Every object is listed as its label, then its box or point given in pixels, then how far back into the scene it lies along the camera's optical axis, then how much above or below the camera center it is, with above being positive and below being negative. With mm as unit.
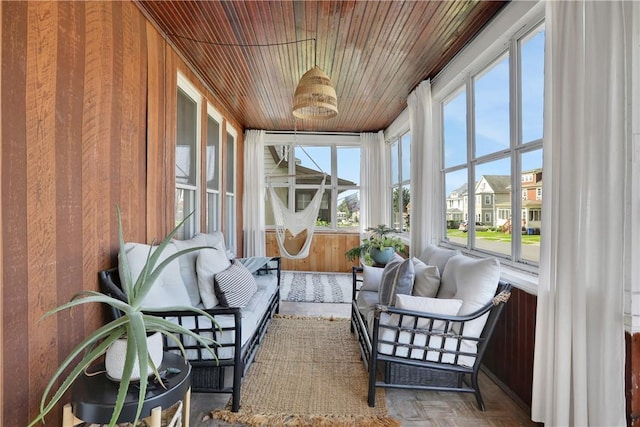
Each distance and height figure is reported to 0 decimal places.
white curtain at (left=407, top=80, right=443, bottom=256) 3137 +361
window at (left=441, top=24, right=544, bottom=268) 1955 +432
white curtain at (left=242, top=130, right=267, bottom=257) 5176 +109
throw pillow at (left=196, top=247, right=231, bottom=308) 1983 -420
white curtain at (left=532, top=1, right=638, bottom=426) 1158 -44
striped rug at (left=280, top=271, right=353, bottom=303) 3824 -1088
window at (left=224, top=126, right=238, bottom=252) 4410 +253
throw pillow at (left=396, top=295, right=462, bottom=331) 1718 -539
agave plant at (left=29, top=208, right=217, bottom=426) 946 -426
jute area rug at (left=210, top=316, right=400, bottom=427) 1612 -1087
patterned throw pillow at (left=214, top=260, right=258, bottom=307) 1966 -514
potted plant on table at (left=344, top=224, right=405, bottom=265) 3213 -422
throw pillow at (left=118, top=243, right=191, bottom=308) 1686 -431
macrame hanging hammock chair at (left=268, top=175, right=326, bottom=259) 4766 -162
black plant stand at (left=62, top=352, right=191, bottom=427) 1004 -642
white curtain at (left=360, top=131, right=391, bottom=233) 5238 +508
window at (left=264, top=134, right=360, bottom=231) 5543 +515
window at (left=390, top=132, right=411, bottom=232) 4473 +419
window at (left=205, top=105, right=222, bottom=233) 3580 +499
